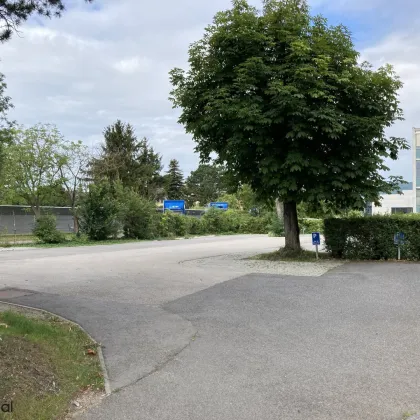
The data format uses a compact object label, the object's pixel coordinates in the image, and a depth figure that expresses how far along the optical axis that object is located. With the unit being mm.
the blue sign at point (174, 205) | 42125
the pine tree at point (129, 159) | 49812
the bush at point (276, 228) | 38469
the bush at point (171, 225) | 34812
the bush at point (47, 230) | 26828
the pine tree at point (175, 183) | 80919
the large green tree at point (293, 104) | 13195
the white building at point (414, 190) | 61375
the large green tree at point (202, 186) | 94650
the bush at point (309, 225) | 41844
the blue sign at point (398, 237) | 14430
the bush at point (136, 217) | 30922
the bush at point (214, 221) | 42556
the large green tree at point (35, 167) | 34559
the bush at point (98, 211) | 28219
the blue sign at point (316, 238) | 15392
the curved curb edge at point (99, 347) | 4508
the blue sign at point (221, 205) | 55716
